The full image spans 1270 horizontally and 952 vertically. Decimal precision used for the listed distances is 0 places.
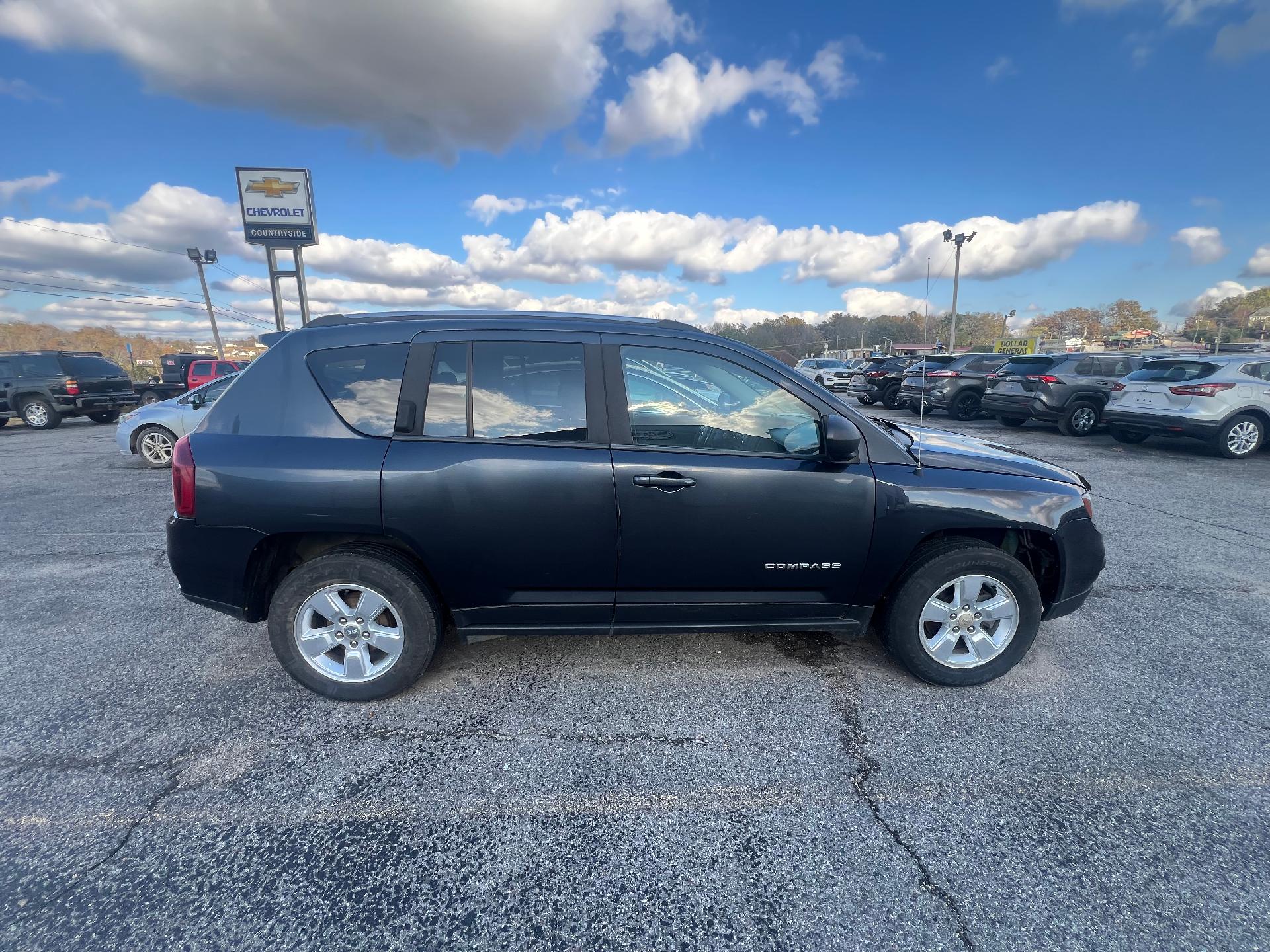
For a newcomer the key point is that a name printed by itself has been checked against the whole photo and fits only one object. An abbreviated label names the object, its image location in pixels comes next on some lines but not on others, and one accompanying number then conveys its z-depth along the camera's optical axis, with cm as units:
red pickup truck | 1742
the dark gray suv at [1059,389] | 1168
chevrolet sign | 2289
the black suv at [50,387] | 1389
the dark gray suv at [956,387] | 1445
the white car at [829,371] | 2542
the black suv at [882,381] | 1838
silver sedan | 851
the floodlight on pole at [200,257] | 3575
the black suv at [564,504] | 259
